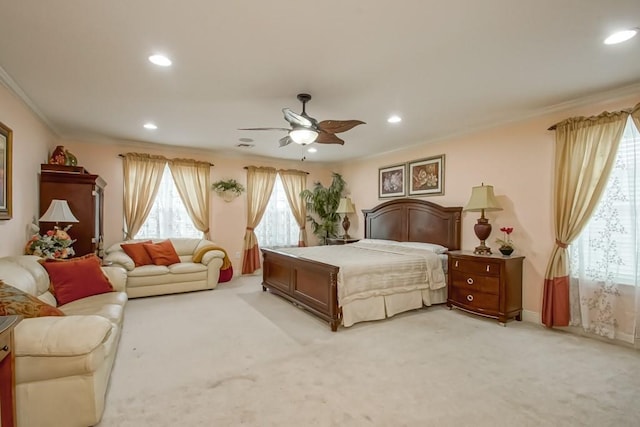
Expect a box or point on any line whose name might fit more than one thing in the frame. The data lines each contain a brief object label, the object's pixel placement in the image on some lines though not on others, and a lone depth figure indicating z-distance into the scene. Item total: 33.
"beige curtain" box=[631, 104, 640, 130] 3.07
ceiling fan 3.15
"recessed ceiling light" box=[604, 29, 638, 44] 2.23
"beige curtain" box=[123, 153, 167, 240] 5.57
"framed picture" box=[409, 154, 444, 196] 5.23
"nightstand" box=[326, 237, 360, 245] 6.71
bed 3.68
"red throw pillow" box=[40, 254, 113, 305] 3.04
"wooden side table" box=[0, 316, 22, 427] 1.53
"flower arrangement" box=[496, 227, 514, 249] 4.03
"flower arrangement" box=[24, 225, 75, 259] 3.58
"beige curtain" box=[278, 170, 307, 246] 7.18
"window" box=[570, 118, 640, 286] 3.16
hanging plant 6.40
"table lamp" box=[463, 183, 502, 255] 4.06
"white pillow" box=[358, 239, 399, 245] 5.55
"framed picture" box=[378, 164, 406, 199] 5.95
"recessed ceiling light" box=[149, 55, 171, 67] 2.60
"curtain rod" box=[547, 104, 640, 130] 3.15
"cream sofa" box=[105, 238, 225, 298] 4.79
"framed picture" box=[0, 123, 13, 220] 3.03
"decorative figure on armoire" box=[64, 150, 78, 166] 4.43
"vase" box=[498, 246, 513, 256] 3.96
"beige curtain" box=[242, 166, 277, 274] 6.67
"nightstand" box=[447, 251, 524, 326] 3.79
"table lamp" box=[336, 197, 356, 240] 6.83
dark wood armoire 4.12
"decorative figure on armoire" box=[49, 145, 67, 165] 4.34
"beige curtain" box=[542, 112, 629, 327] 3.31
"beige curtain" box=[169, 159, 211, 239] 6.03
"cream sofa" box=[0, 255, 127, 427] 1.78
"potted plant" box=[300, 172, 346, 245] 7.24
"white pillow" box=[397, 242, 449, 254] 4.69
